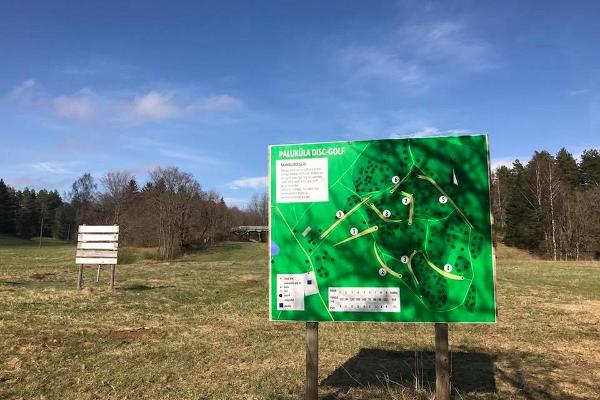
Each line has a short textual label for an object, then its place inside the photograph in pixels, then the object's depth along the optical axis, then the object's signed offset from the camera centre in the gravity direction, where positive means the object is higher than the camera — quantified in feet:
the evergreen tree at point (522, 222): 210.38 +10.53
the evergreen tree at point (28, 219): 380.99 +17.95
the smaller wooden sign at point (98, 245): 52.19 -0.23
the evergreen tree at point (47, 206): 408.46 +30.66
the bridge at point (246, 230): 302.45 +8.21
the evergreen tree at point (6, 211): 360.48 +21.78
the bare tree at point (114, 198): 291.58 +27.47
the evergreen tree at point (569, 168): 257.75 +41.11
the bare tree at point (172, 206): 185.06 +14.41
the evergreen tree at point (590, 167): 258.86 +42.30
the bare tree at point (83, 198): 369.71 +38.55
